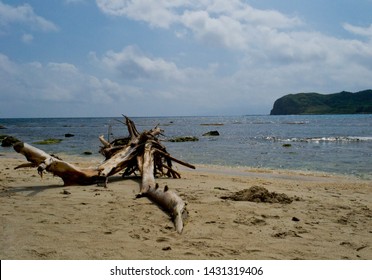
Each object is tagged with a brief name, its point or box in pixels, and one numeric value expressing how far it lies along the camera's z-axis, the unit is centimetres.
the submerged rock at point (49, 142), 2892
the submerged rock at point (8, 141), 2684
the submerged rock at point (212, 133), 4092
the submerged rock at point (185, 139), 3255
